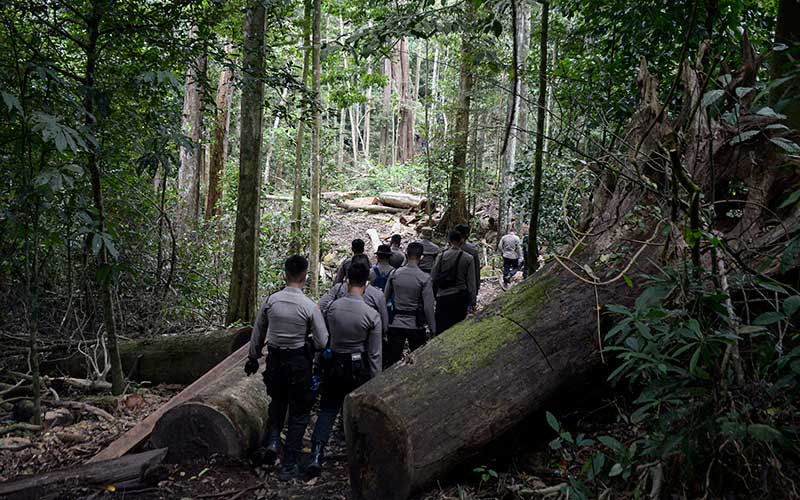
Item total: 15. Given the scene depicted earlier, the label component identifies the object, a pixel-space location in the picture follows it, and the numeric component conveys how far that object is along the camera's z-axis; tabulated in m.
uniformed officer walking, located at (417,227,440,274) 9.87
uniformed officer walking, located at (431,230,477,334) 7.53
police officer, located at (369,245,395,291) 8.07
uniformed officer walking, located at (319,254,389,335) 6.13
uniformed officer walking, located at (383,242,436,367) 6.84
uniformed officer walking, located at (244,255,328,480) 5.19
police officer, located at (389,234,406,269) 9.18
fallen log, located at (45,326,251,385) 7.28
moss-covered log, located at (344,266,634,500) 3.94
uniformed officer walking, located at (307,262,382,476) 5.34
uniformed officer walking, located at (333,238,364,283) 7.86
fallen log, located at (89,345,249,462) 5.11
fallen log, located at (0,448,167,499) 4.21
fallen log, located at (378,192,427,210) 24.69
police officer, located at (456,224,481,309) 7.76
